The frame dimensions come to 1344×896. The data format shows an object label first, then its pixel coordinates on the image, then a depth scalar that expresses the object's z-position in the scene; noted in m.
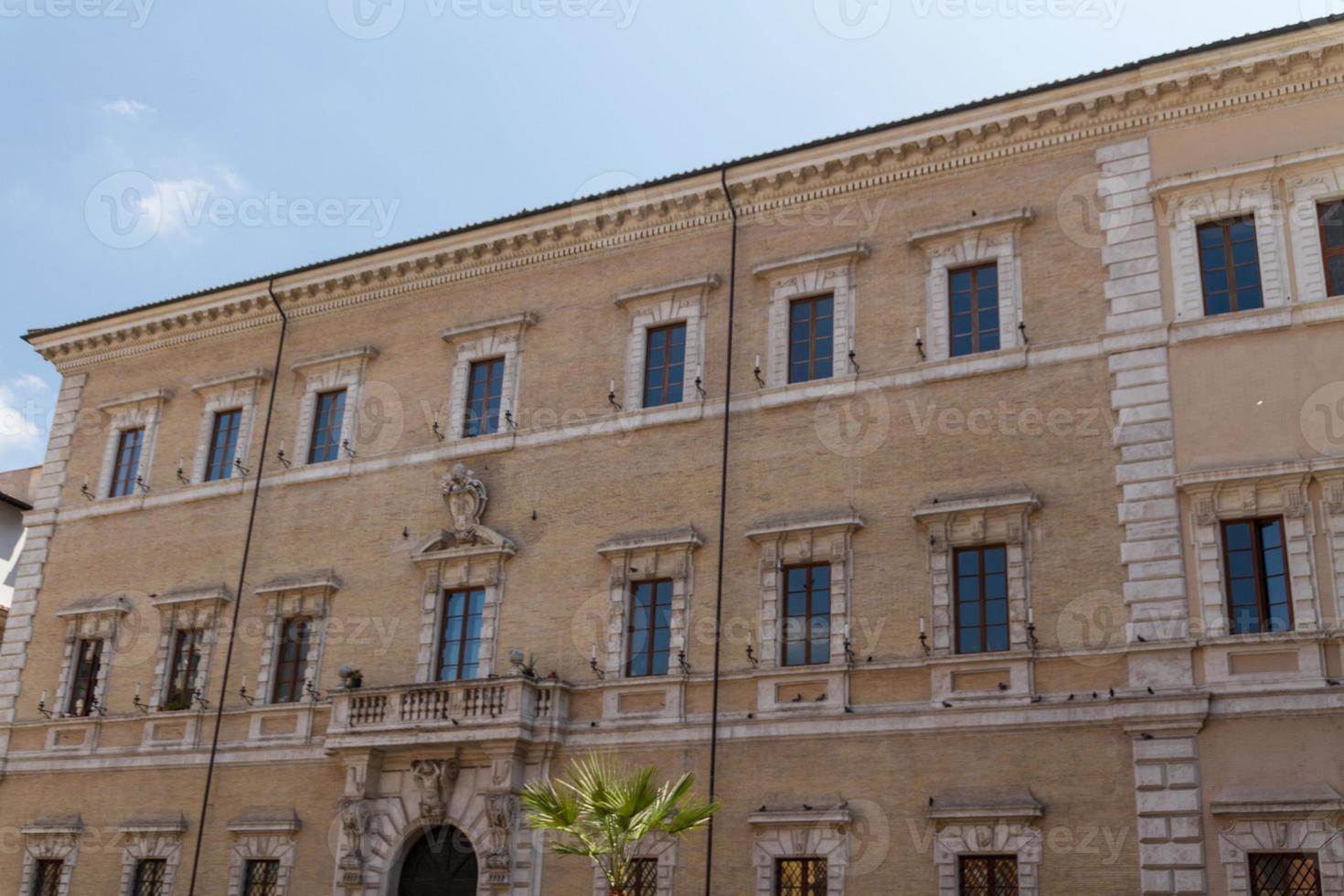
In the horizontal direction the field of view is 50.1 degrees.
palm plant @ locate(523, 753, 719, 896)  18.66
